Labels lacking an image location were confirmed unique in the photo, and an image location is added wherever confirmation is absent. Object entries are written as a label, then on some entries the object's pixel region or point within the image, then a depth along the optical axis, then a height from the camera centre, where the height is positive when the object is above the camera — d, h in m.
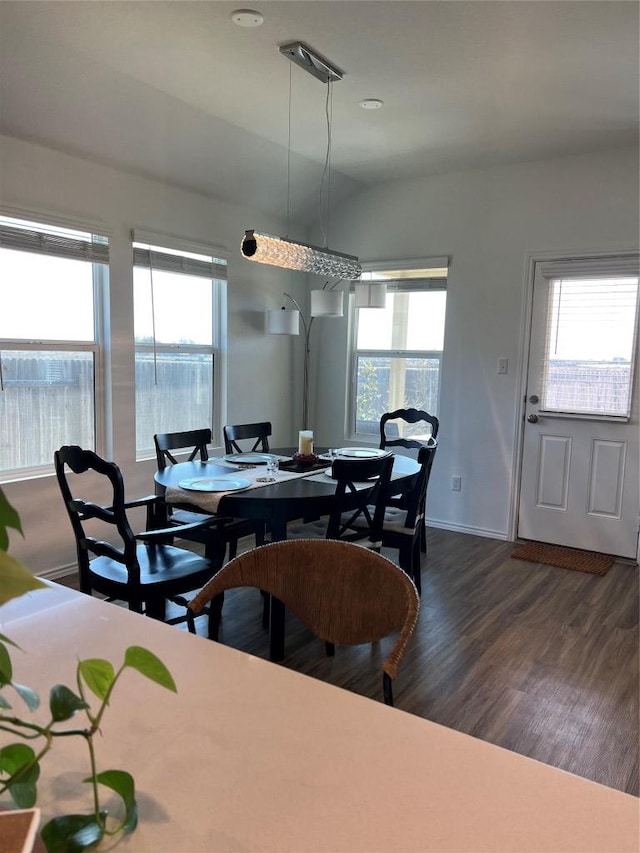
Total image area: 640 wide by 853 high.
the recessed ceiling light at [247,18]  2.60 +1.36
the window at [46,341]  3.51 +0.02
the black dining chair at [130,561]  2.40 -0.90
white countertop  0.69 -0.51
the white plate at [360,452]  3.64 -0.58
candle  3.48 -0.49
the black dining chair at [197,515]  3.07 -0.78
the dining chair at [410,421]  4.29 -0.46
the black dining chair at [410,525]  3.32 -0.89
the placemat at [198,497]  2.71 -0.63
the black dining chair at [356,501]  2.77 -0.67
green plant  0.60 -0.40
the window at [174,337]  4.24 +0.08
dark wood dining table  2.71 -0.63
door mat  4.20 -1.34
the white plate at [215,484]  2.81 -0.60
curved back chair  1.40 -0.52
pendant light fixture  2.99 +0.51
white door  4.29 -0.35
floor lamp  4.51 +0.27
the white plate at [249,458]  3.46 -0.59
